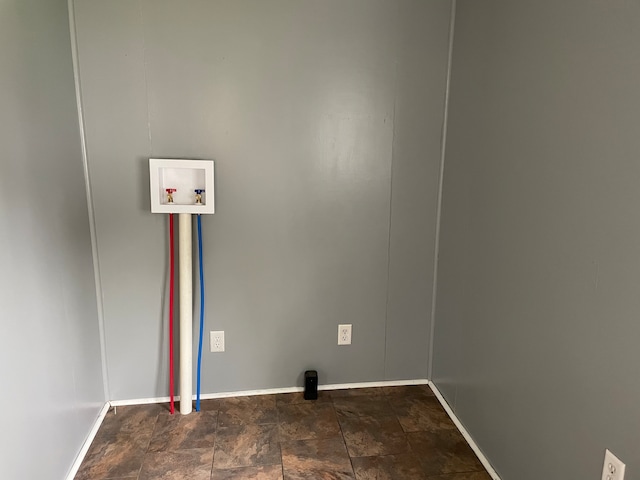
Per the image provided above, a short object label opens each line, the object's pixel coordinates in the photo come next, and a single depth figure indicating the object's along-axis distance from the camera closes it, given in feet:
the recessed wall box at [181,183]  6.55
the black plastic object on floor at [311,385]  7.68
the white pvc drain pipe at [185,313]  6.81
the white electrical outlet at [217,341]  7.58
